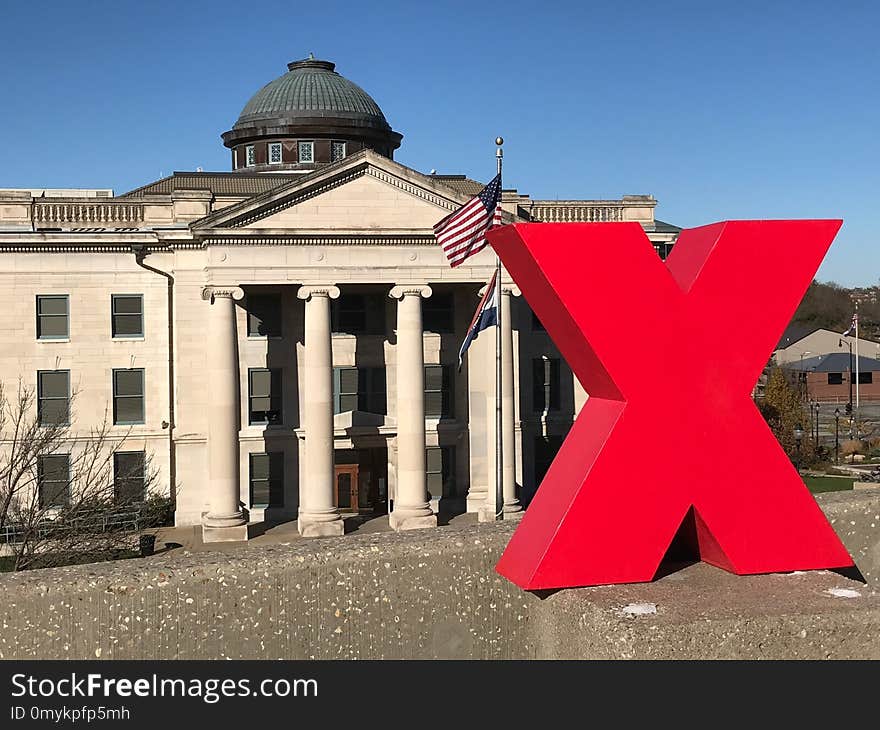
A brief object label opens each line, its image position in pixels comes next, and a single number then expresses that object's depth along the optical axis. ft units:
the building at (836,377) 363.76
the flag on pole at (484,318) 113.45
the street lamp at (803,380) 314.45
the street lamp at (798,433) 207.70
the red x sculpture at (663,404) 40.11
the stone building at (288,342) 132.98
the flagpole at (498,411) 108.52
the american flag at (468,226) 102.50
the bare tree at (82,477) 112.16
